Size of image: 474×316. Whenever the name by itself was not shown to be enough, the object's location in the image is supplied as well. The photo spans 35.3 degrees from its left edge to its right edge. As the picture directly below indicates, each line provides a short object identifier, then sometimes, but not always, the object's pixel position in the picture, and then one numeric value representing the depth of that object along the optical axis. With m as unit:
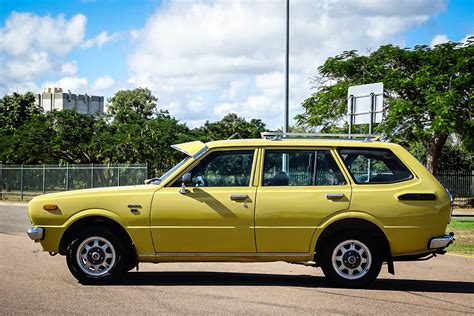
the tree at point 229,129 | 47.15
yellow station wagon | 8.86
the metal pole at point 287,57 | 23.59
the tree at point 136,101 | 78.31
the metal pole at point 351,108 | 16.24
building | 158.51
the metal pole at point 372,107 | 15.66
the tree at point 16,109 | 56.59
